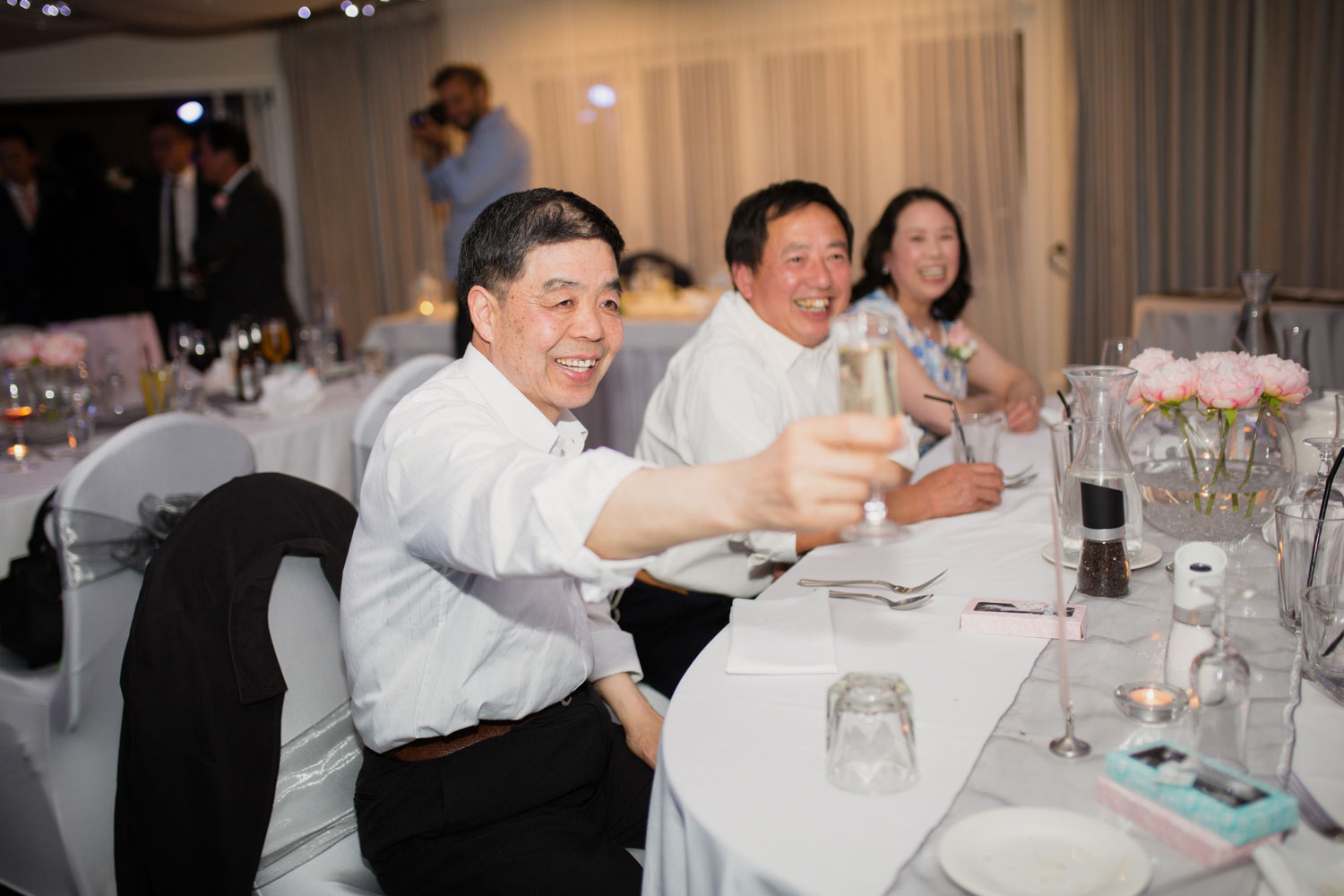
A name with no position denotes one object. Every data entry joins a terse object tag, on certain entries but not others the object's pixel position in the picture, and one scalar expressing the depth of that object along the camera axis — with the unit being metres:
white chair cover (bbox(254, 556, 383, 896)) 1.42
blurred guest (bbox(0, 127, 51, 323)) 6.32
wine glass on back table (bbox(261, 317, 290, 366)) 3.81
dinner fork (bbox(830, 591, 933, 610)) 1.43
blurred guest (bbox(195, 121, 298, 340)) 5.01
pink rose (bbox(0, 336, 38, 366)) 3.19
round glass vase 1.57
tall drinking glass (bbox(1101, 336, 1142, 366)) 2.30
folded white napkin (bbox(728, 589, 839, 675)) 1.25
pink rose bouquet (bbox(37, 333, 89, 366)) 3.21
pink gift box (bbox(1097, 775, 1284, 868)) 0.83
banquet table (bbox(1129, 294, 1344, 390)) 3.68
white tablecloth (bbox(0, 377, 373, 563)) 3.10
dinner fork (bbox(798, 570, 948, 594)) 1.47
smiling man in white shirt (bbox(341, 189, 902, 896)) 1.25
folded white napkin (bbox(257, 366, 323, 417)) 3.43
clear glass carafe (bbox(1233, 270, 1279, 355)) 2.36
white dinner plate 0.82
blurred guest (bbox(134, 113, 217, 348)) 6.72
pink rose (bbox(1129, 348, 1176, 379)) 1.60
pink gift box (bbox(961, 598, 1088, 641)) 1.30
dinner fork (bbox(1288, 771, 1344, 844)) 0.87
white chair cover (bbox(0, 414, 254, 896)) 1.87
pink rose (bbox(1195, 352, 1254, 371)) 1.54
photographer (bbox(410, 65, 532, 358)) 5.59
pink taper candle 1.02
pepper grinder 1.39
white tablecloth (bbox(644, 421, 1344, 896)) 0.88
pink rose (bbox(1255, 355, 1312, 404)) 1.54
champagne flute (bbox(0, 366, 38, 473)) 2.94
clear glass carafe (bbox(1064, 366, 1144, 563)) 1.46
